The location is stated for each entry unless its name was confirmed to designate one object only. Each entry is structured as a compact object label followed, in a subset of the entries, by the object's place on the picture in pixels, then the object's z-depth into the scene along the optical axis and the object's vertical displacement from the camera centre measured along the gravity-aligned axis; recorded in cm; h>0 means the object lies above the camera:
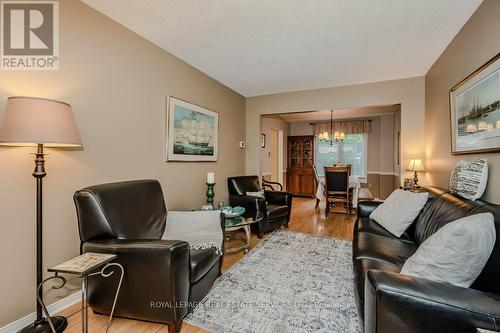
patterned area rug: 155 -107
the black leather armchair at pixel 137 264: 136 -63
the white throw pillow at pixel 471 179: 165 -9
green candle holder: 315 -39
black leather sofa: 87 -55
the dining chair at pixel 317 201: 522 -82
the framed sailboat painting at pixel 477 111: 162 +46
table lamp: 314 +0
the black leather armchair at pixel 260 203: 322 -57
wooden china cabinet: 687 -1
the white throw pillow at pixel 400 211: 213 -44
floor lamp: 128 +19
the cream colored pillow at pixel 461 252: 104 -40
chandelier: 584 +80
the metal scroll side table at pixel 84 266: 106 -50
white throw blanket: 204 -61
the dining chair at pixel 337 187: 450 -42
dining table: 459 -48
